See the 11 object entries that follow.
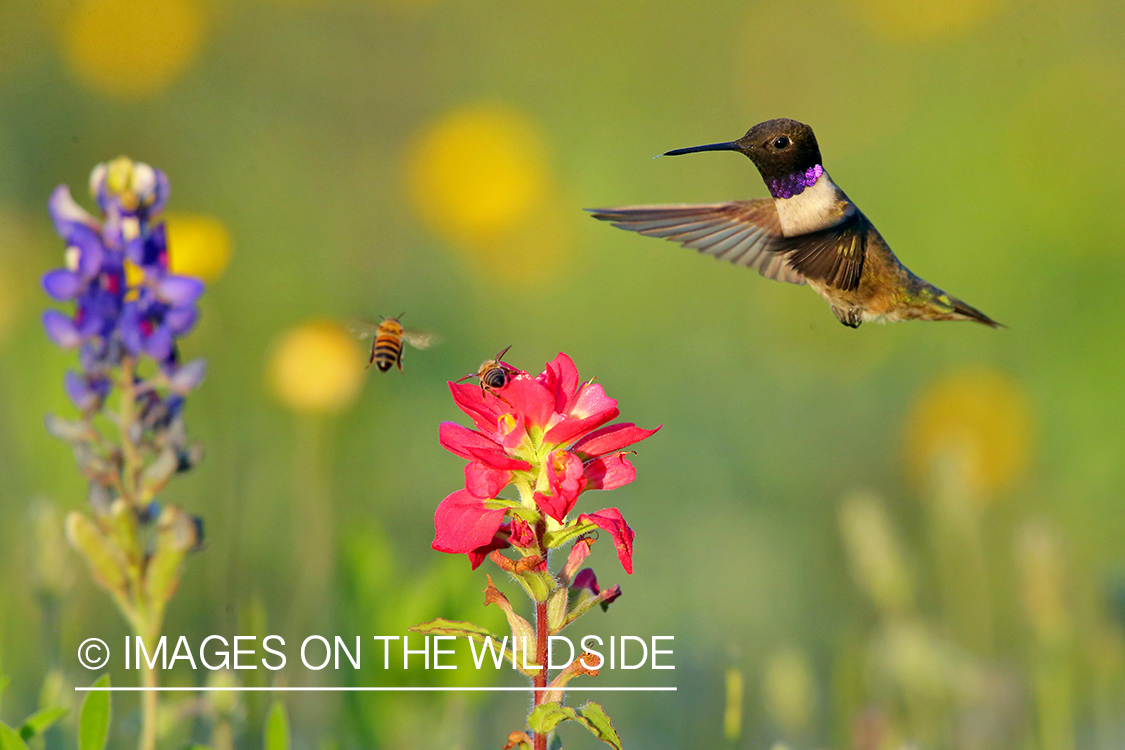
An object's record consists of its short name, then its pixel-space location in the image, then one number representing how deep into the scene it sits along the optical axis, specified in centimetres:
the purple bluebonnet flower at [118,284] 354
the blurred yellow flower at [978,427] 781
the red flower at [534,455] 252
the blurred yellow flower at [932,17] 924
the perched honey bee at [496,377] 302
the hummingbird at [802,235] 409
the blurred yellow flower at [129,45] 853
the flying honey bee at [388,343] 479
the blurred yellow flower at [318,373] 686
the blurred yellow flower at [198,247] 662
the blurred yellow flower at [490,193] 887
